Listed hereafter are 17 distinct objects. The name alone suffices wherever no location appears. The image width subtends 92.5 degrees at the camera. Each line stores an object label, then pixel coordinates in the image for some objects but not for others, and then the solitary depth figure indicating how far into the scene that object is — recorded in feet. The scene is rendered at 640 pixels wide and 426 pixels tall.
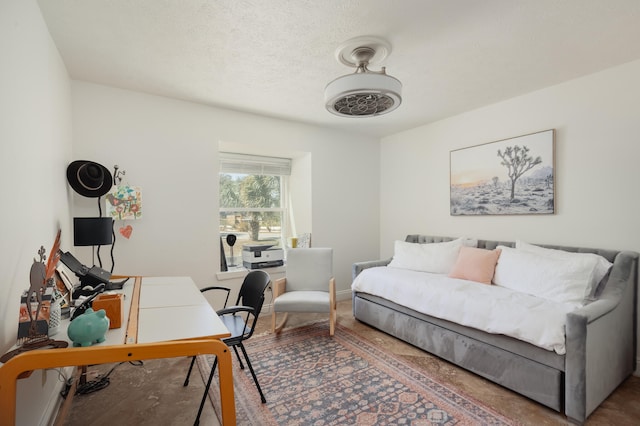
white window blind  13.64
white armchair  11.25
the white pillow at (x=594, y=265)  7.61
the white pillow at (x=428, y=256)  11.17
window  13.70
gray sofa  6.13
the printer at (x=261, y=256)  12.59
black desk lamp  7.65
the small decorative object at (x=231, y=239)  13.02
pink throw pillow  9.67
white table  3.67
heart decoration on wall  9.80
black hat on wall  8.43
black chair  6.87
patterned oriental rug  6.39
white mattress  6.66
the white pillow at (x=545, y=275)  7.52
